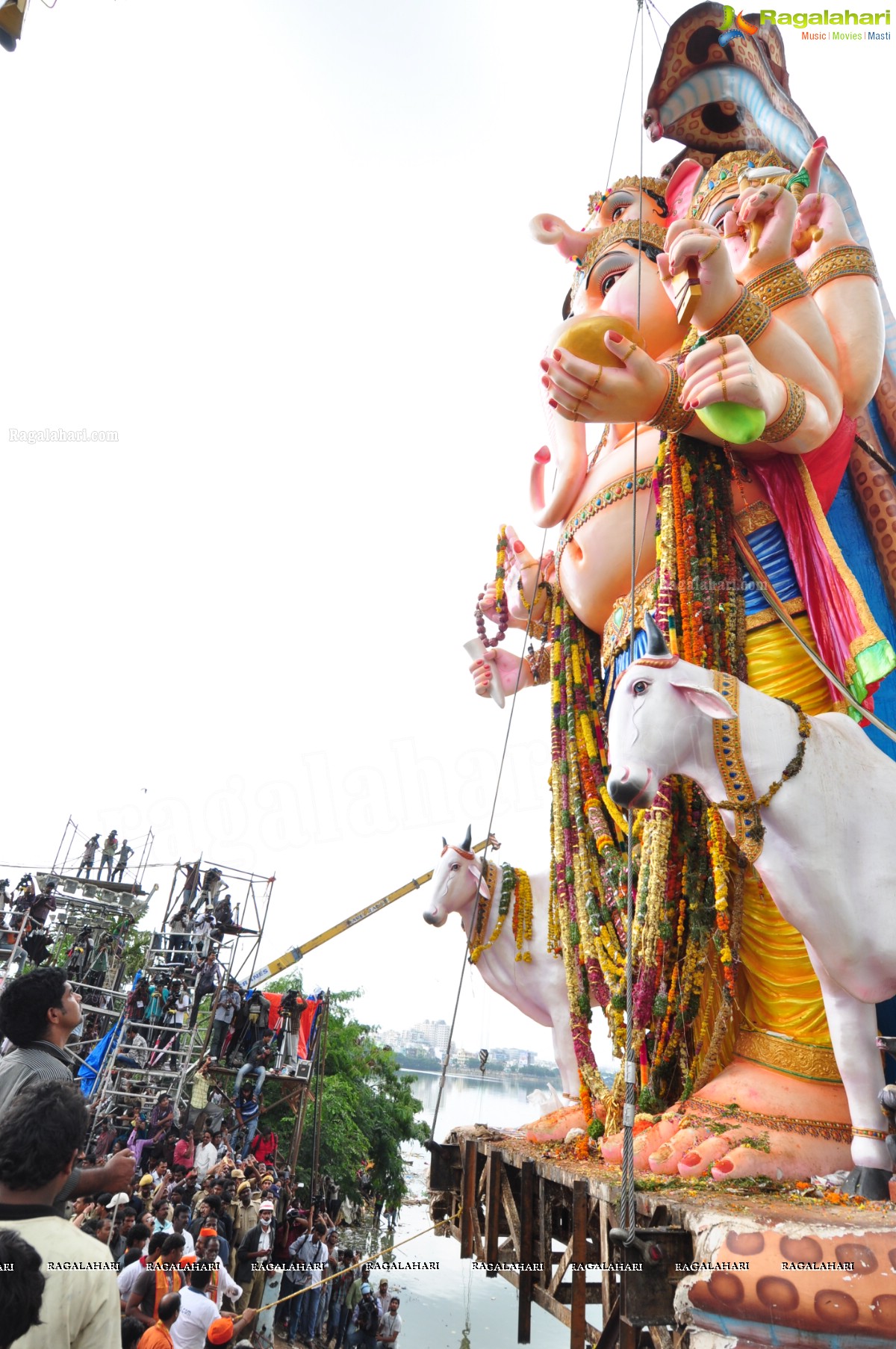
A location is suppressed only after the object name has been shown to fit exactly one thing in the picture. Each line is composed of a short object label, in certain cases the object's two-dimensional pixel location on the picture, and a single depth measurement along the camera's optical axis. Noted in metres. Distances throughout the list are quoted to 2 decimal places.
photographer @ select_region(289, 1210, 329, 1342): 8.26
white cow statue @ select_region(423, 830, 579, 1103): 6.62
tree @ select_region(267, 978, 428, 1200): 18.97
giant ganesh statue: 4.11
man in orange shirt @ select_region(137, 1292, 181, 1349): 3.67
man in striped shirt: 2.52
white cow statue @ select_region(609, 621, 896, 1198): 3.69
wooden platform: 2.48
